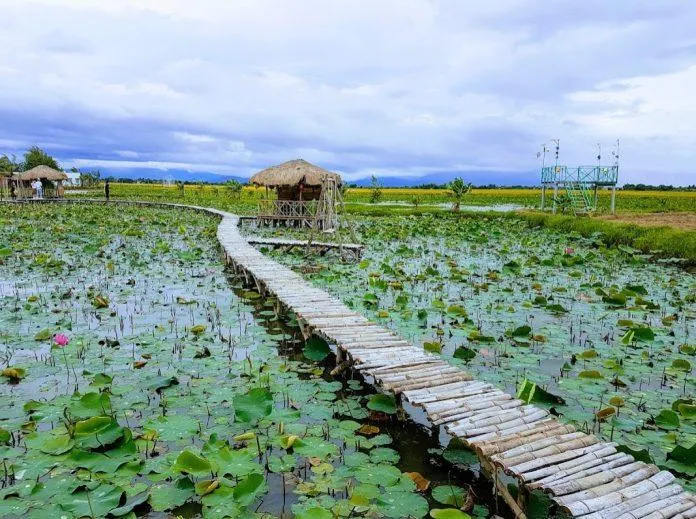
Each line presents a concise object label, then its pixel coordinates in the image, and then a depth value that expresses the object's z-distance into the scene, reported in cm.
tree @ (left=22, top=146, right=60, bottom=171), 4225
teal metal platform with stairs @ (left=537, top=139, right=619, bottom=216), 2031
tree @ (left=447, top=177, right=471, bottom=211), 2341
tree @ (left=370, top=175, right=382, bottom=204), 3141
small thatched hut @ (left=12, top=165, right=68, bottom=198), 2940
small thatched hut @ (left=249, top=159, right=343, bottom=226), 1628
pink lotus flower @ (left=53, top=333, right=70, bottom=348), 431
